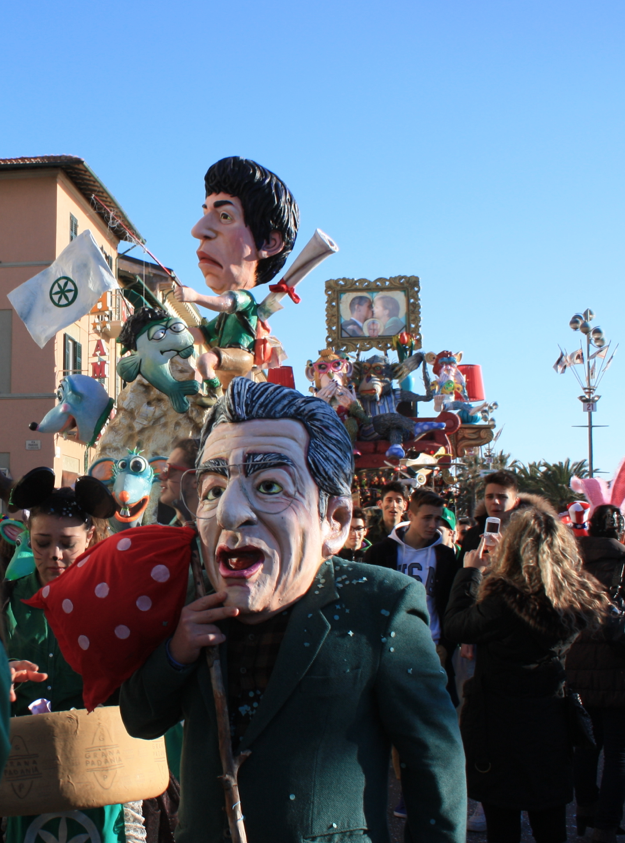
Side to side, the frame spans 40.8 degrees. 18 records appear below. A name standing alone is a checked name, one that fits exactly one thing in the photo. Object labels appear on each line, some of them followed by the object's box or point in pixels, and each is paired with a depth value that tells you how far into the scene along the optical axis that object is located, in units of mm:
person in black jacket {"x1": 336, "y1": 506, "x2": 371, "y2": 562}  5871
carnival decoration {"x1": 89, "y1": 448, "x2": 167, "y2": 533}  4191
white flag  4293
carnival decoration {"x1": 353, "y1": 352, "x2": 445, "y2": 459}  18234
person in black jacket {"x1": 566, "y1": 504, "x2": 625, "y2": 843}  4391
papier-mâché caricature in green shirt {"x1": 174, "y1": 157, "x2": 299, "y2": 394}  4051
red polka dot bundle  1924
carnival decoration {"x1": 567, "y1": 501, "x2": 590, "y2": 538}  8031
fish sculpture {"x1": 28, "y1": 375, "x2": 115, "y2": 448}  4777
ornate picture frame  25531
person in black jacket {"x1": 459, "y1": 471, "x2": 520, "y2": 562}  5016
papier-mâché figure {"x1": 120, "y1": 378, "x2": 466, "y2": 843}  1811
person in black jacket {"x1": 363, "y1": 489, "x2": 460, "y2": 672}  4965
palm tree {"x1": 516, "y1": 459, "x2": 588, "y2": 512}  27875
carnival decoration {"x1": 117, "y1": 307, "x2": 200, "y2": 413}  4473
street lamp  16500
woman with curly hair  3340
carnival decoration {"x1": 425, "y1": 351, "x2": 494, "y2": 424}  20938
